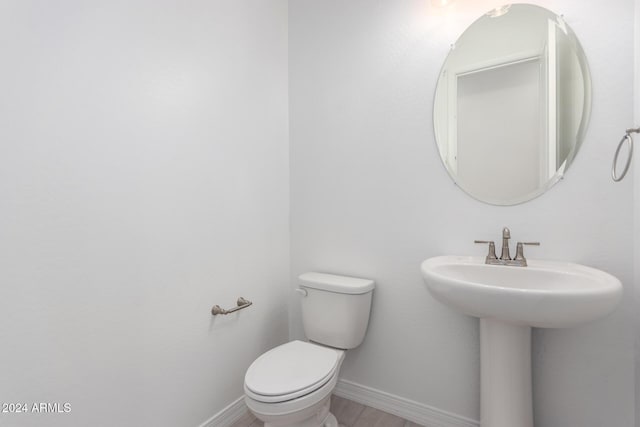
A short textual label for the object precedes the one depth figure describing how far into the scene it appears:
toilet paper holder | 1.49
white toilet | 1.17
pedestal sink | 0.92
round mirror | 1.27
